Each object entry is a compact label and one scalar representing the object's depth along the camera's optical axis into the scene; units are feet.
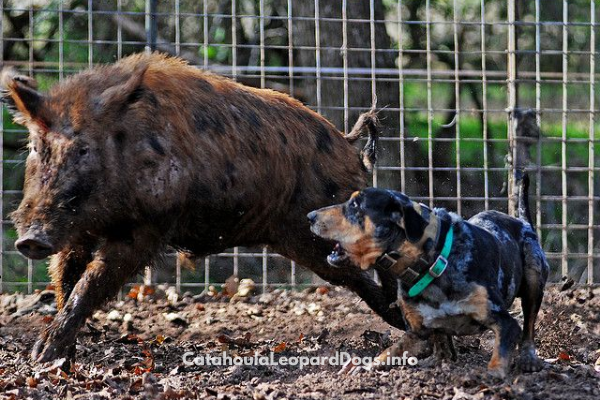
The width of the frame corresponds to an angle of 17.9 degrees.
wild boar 32.92
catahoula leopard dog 29.50
